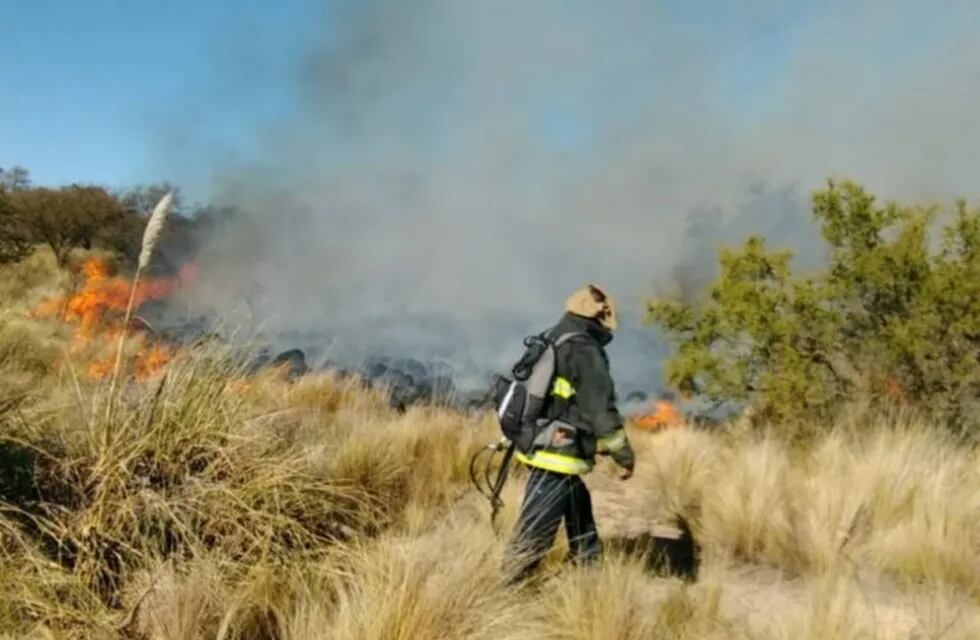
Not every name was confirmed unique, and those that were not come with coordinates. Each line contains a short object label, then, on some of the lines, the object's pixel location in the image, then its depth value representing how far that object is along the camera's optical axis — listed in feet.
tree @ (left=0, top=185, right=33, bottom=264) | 63.31
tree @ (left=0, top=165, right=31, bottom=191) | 125.70
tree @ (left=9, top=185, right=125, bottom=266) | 93.45
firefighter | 16.93
